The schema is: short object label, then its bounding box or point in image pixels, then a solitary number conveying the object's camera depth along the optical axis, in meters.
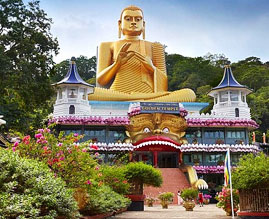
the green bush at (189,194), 19.89
